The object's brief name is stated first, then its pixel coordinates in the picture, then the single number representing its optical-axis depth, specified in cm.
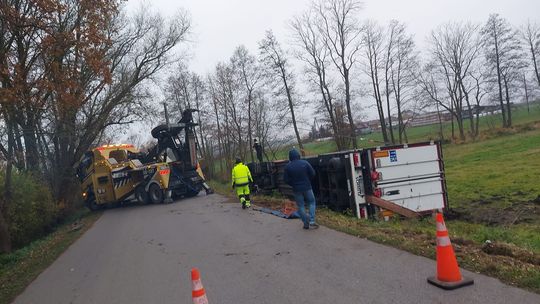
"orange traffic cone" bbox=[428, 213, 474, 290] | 564
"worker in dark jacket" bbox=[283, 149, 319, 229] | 1041
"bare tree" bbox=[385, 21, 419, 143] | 4931
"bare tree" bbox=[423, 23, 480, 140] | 5597
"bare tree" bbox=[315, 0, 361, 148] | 4253
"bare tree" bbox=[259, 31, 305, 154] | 4384
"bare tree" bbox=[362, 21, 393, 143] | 4756
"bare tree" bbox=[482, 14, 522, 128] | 5431
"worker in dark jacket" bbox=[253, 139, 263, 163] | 2130
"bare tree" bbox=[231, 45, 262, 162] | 4456
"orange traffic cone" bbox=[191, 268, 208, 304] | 442
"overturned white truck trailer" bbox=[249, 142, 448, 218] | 1171
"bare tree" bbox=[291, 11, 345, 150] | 4200
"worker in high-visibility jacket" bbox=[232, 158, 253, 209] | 1602
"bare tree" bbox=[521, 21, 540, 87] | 5756
